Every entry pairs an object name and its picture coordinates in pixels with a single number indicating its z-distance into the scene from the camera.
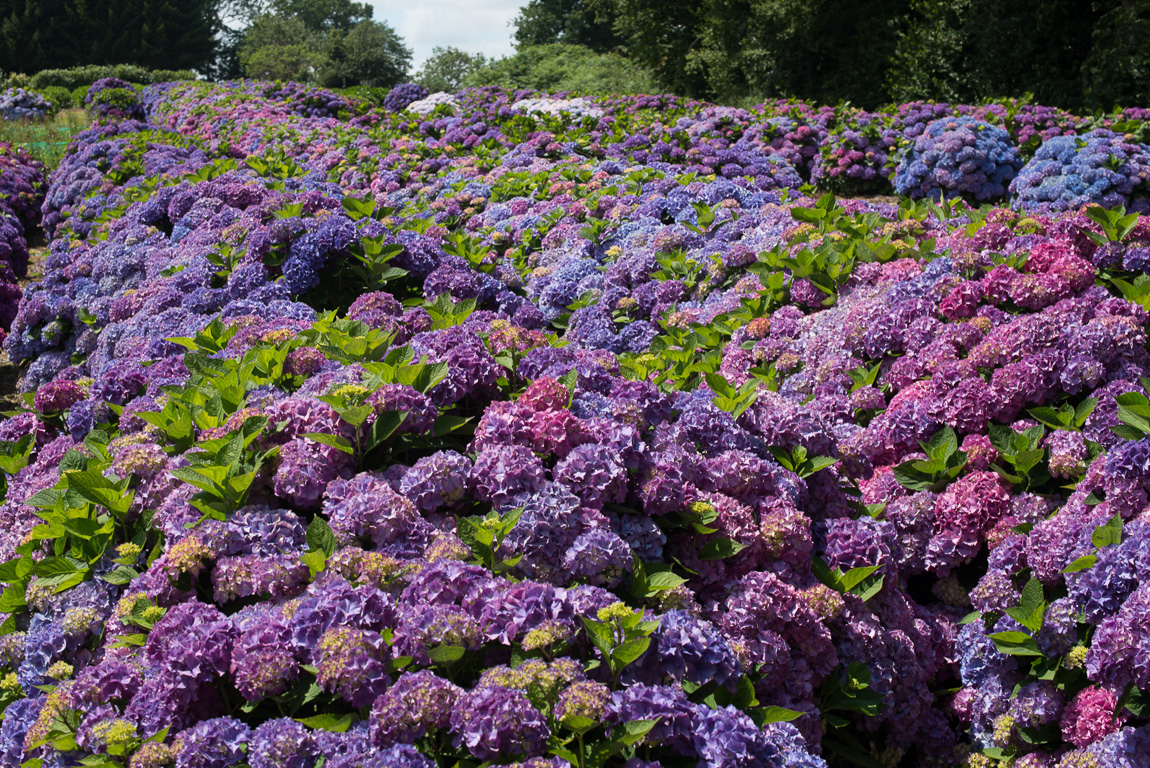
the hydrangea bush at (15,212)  8.30
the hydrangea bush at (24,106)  24.83
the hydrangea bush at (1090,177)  8.41
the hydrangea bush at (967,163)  9.98
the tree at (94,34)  46.88
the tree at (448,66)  47.53
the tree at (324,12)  75.88
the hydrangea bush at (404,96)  17.86
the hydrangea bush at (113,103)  20.81
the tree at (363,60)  45.03
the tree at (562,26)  48.41
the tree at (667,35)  28.84
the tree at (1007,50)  17.88
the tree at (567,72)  29.83
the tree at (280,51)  48.30
